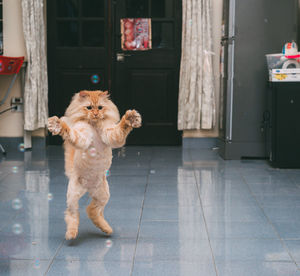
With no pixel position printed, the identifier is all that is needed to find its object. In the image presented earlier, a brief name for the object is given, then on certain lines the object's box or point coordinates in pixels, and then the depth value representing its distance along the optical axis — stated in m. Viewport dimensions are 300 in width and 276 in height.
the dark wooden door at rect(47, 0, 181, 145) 6.39
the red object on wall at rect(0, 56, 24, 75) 5.59
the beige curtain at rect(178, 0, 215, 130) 6.13
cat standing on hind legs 2.63
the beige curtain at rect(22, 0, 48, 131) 6.06
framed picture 6.36
